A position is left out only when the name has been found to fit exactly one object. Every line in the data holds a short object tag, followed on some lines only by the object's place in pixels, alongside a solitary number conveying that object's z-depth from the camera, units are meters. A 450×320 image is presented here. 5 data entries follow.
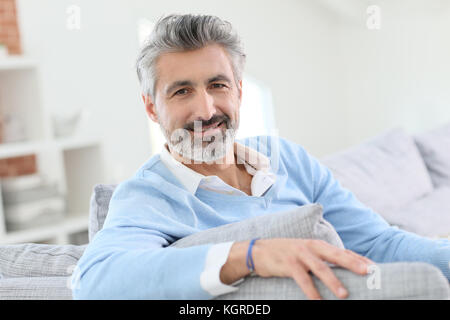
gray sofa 0.74
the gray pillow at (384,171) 2.27
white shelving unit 3.16
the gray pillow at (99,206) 1.38
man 0.84
